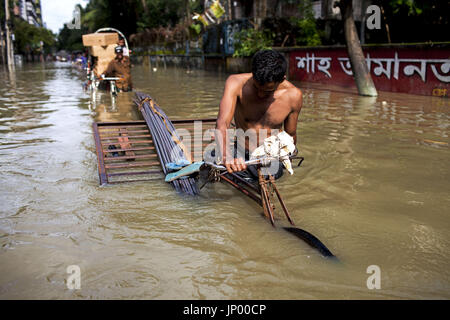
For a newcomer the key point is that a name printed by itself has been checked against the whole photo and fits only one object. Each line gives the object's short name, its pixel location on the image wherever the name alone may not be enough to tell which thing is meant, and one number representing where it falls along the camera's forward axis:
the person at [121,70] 12.32
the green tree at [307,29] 17.53
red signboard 10.46
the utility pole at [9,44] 30.36
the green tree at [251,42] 17.85
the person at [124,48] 12.03
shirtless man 3.29
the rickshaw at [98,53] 11.76
